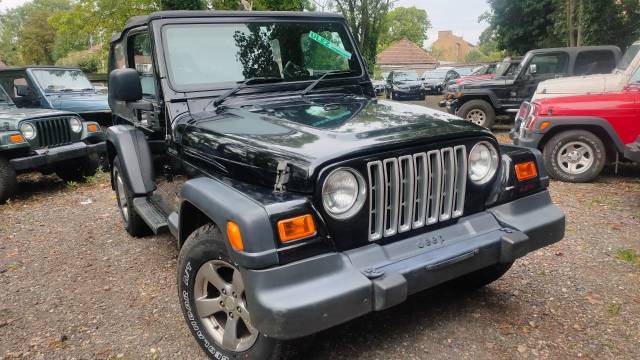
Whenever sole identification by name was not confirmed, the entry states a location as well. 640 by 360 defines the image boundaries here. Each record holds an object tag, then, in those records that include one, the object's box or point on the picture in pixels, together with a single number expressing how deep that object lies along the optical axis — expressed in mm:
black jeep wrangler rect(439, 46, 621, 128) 10578
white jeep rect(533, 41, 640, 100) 6562
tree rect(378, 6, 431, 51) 81812
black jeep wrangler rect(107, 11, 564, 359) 2117
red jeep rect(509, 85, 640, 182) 6074
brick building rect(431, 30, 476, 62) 98500
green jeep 6434
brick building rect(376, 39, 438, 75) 50969
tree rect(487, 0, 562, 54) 22734
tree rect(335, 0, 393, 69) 18422
